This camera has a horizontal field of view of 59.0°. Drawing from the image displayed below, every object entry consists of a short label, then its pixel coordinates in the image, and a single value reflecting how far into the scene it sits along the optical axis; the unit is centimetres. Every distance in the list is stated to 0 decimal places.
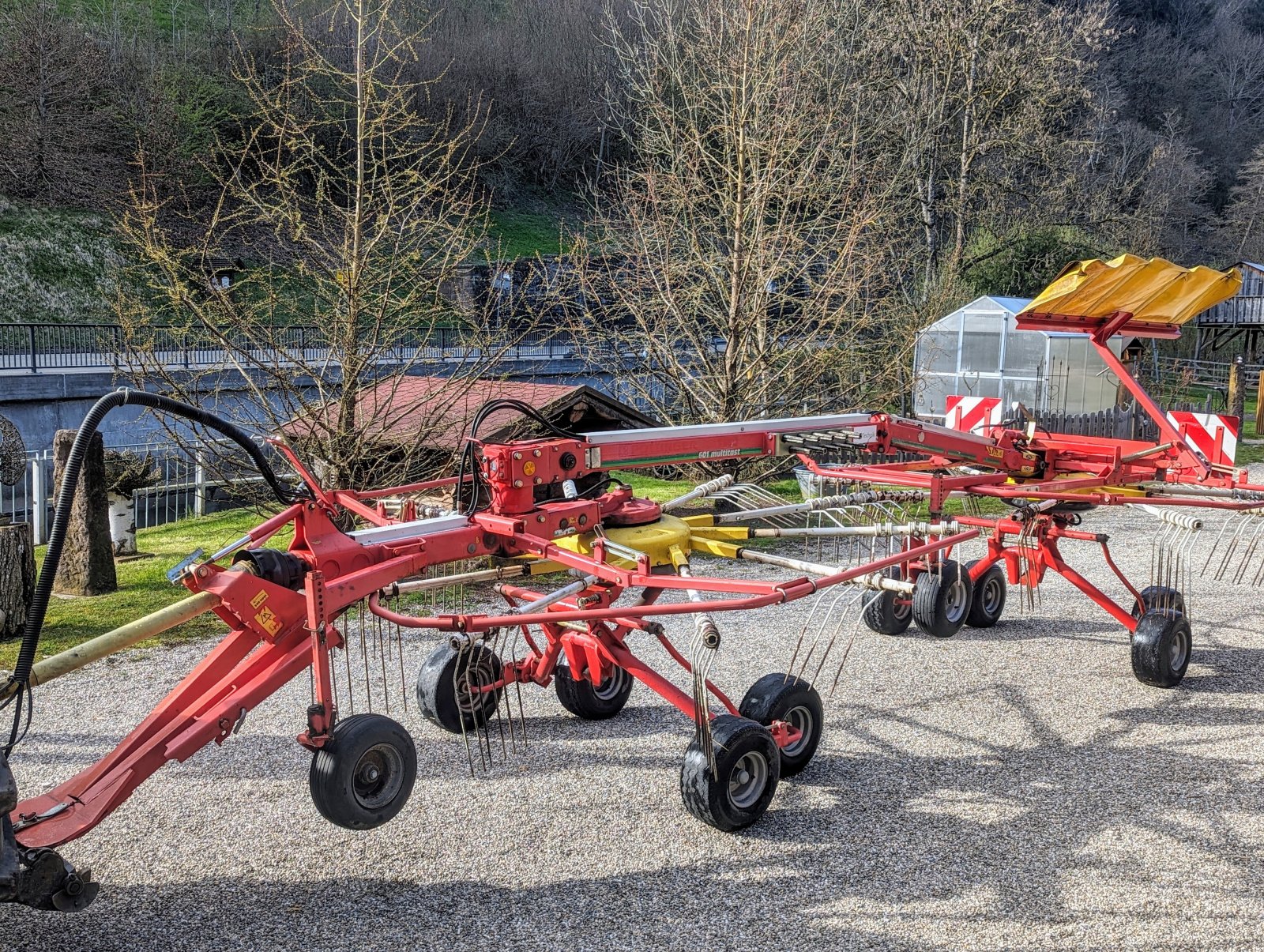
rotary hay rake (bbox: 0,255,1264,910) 410
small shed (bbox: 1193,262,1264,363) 3878
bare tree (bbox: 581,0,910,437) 1246
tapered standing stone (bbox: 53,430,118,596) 916
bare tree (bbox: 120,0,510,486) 899
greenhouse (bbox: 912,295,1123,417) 1991
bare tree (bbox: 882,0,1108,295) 2328
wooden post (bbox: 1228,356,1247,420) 2394
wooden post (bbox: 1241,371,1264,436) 2427
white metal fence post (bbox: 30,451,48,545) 1353
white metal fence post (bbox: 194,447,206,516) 1633
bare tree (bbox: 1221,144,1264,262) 4556
